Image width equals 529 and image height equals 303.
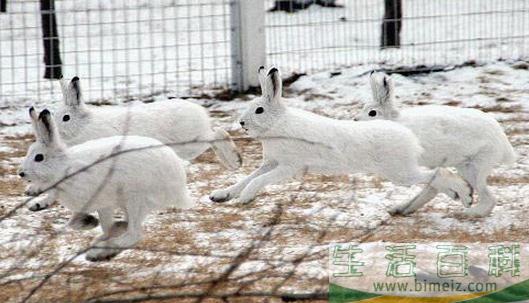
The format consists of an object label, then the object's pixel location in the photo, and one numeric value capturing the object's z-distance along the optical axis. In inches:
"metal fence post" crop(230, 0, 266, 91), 815.1
